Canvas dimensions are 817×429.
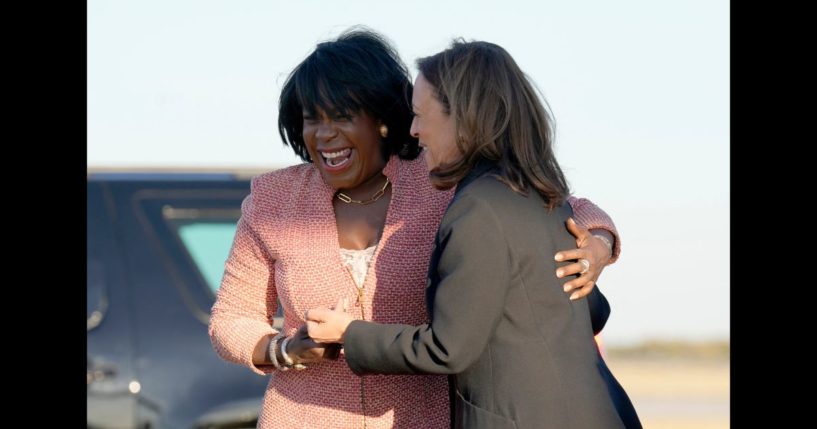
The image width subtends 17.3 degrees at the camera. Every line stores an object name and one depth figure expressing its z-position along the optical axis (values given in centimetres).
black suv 1088
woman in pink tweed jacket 710
